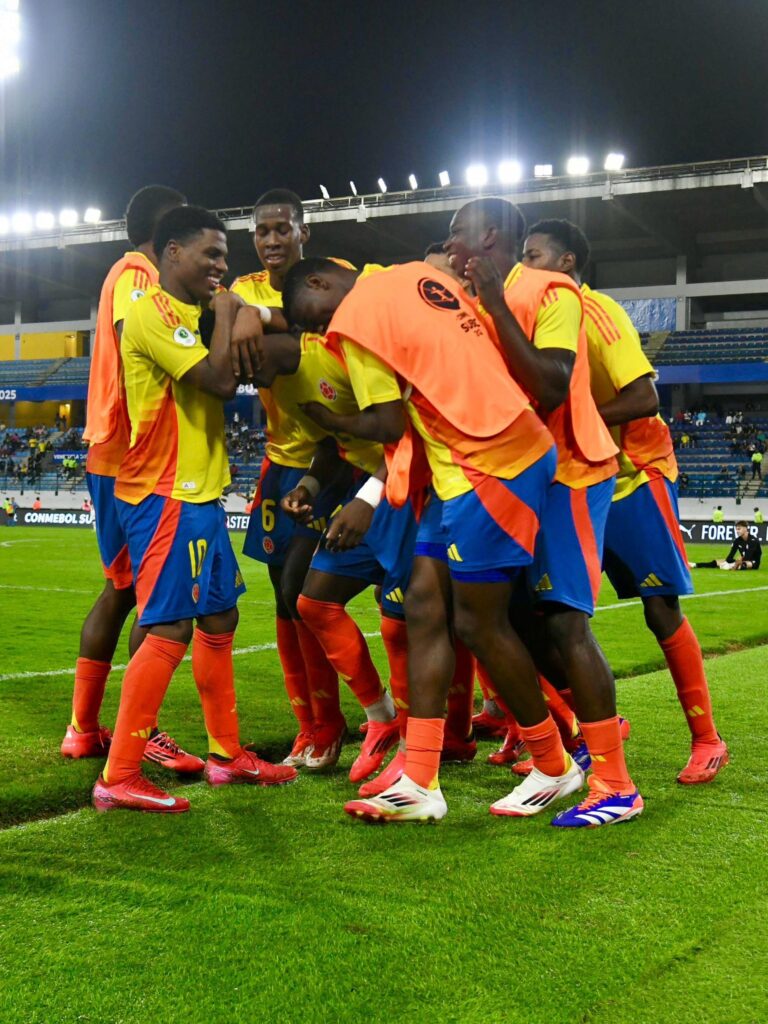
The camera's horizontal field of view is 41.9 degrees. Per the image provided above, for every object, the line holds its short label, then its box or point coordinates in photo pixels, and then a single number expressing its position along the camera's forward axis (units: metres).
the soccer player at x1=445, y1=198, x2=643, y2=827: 3.32
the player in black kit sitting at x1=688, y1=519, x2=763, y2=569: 17.70
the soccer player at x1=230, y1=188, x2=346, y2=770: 4.30
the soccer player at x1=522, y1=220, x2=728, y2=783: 3.99
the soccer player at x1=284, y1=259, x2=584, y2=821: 3.26
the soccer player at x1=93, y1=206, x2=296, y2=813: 3.54
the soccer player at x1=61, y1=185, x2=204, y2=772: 4.22
